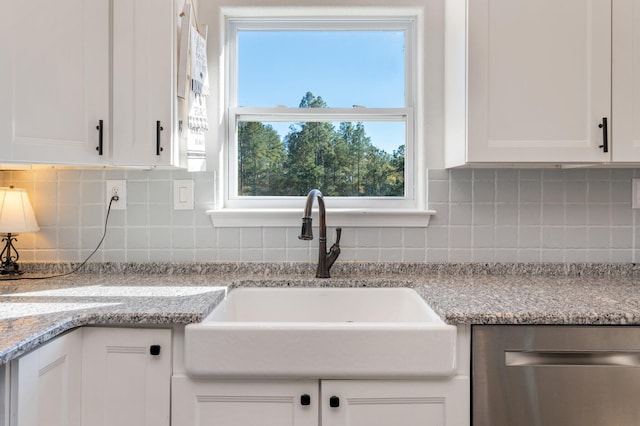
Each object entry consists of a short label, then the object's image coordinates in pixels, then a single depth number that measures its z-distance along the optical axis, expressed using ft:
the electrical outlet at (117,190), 5.76
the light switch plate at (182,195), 5.80
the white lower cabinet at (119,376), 3.73
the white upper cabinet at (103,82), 4.41
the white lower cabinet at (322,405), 3.70
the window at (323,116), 6.15
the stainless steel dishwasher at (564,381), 3.73
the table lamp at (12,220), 5.24
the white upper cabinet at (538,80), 4.69
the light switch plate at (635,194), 5.76
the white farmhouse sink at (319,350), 3.63
